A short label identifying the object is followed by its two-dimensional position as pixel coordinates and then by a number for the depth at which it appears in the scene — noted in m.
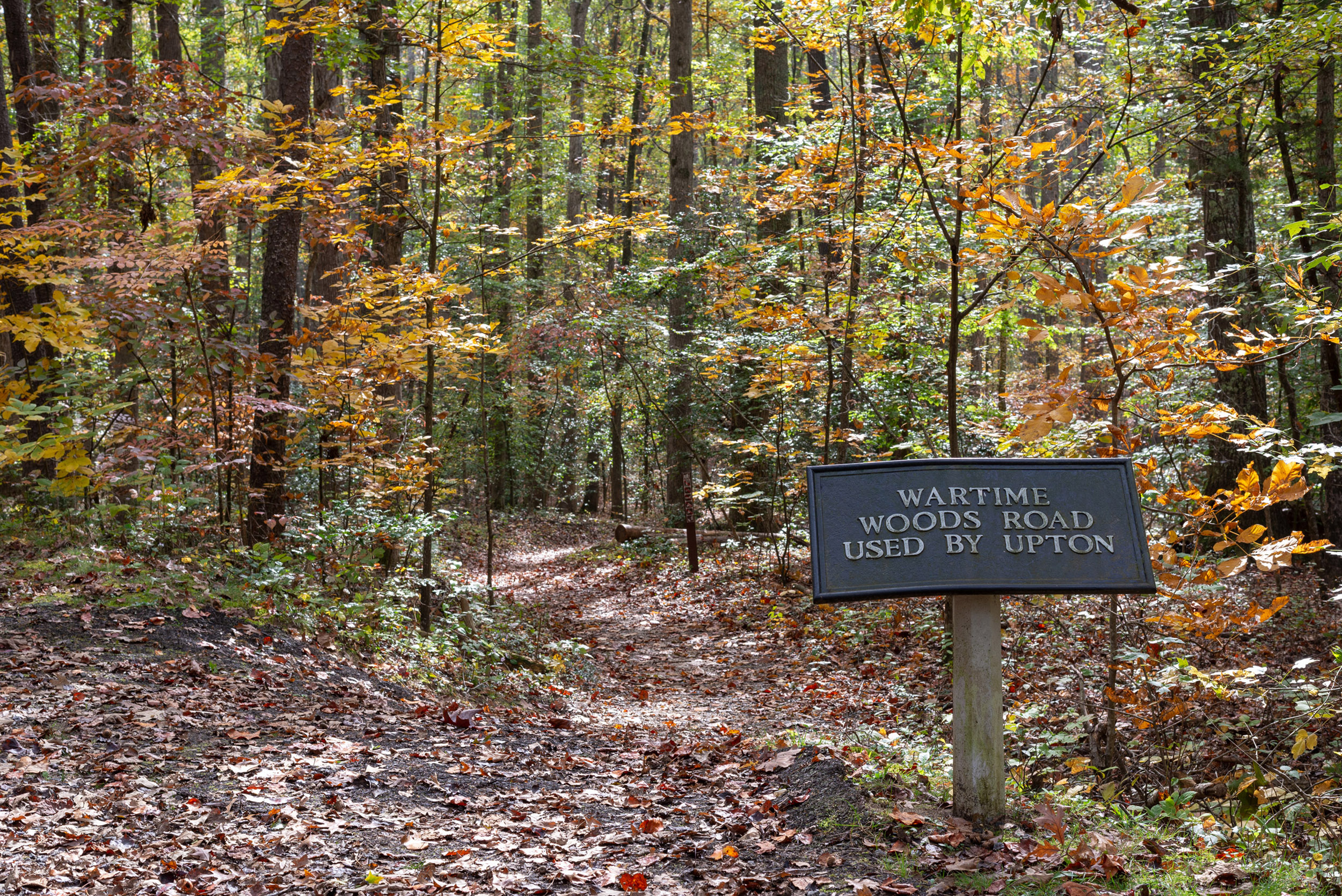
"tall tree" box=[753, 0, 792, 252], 14.81
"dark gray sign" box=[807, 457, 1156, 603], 3.74
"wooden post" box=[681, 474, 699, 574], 13.83
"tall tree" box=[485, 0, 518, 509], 18.30
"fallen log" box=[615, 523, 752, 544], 15.68
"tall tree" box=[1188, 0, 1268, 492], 9.59
